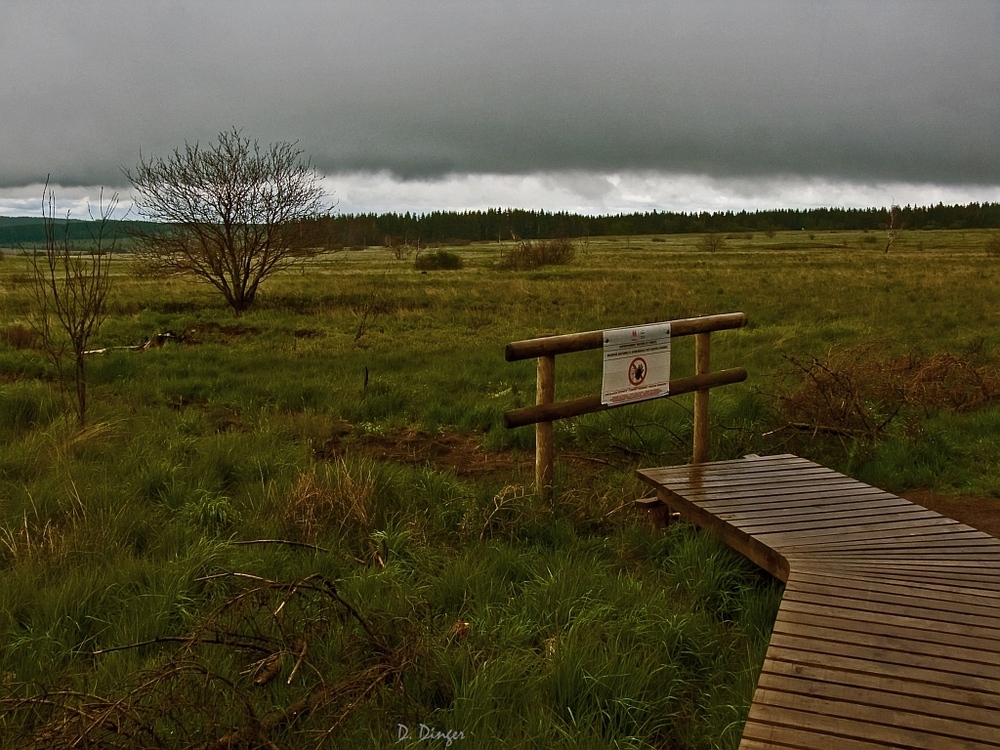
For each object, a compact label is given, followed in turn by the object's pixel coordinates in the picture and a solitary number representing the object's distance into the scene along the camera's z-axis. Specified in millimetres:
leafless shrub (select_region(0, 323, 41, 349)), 13134
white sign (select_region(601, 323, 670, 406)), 5453
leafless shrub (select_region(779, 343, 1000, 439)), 7547
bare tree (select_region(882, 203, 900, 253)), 70644
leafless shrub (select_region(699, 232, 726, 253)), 73812
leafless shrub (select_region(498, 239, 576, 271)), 45750
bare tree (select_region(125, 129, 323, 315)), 19031
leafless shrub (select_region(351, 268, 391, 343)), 15695
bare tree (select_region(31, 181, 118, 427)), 6547
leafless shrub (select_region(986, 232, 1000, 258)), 51569
